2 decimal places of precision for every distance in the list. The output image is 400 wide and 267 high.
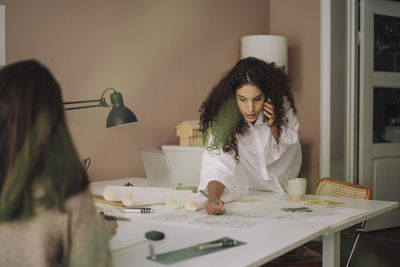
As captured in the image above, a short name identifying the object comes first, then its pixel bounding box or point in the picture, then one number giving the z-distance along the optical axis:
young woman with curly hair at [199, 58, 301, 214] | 2.15
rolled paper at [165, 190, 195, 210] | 1.70
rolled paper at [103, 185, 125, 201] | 1.82
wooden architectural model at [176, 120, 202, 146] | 3.07
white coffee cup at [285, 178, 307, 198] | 1.96
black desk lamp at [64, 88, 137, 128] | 2.12
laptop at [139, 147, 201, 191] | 2.11
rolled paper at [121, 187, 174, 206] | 1.73
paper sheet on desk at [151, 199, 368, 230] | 1.46
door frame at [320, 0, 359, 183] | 3.76
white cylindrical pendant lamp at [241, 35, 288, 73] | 3.66
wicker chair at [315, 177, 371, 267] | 1.96
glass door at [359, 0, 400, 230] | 3.84
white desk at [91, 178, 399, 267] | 1.09
